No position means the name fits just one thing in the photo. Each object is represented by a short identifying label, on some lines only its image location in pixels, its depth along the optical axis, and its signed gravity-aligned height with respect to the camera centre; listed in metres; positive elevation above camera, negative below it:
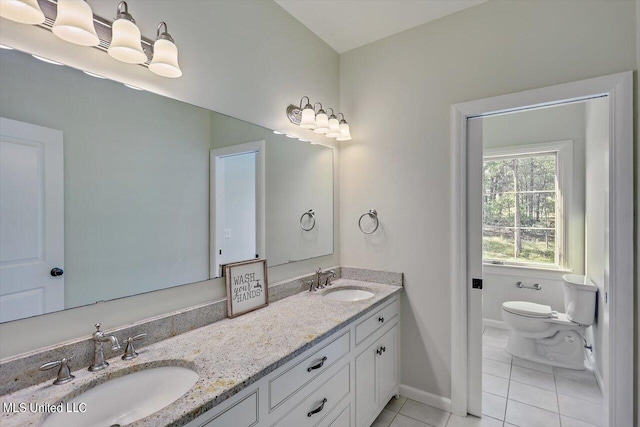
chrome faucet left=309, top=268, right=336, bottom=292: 2.11 -0.50
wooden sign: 1.57 -0.41
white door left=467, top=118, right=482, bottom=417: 1.97 -0.34
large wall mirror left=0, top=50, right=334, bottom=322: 0.95 +0.09
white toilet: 2.42 -1.01
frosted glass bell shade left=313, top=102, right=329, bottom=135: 2.10 +0.64
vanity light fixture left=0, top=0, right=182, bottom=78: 0.91 +0.62
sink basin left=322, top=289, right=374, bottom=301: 2.16 -0.60
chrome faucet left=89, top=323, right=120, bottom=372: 1.04 -0.47
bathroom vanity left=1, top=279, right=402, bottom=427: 0.91 -0.56
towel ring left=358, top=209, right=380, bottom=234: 2.33 -0.03
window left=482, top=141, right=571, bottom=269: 3.05 +0.07
